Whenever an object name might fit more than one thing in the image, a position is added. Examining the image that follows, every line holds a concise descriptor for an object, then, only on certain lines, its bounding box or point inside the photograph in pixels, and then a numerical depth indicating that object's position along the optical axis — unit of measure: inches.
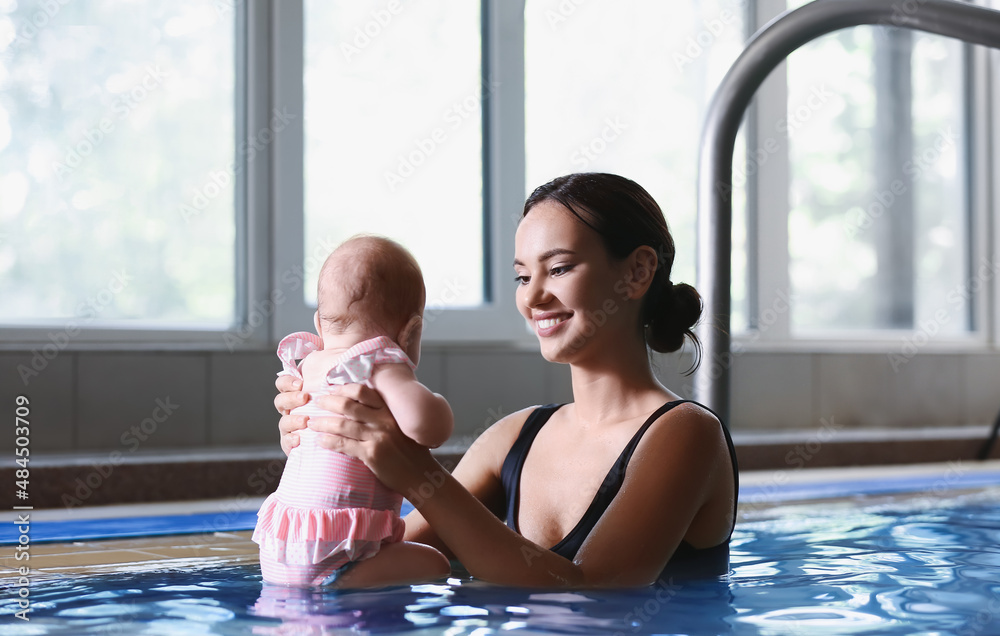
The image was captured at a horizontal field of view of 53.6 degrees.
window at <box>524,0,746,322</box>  199.9
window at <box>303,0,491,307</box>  179.9
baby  58.4
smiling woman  59.9
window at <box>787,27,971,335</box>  231.8
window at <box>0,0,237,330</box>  156.6
